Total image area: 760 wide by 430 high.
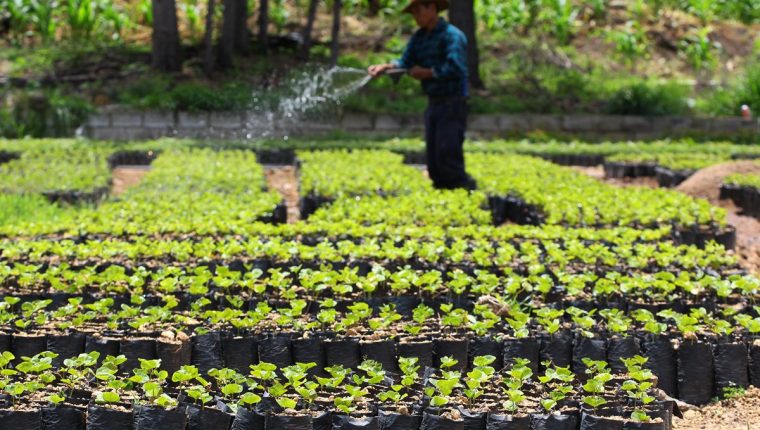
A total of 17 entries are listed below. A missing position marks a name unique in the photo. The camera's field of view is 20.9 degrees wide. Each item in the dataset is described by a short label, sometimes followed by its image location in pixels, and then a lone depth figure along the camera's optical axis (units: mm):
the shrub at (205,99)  31190
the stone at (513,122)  32847
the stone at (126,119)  31219
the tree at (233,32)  32647
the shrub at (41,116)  29933
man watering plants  17852
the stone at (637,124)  33647
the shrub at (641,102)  34132
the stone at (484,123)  32647
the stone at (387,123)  32104
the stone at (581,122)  33390
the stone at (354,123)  32218
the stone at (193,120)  31247
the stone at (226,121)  31333
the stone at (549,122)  33275
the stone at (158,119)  31190
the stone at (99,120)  31047
